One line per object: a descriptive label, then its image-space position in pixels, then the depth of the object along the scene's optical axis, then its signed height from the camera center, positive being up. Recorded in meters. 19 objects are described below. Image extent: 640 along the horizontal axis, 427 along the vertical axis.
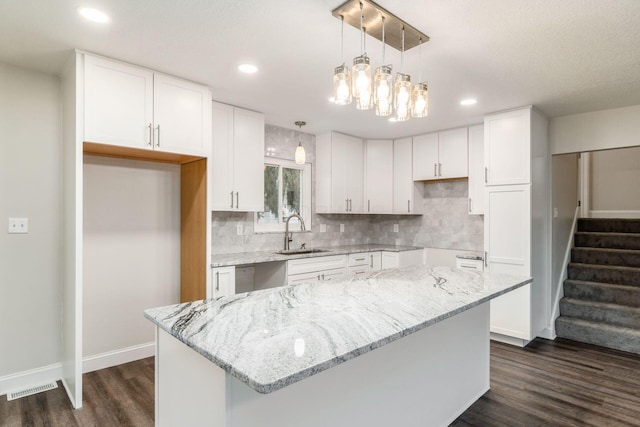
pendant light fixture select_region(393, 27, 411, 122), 1.80 +0.60
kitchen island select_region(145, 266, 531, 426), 1.14 -0.44
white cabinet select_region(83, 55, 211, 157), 2.44 +0.78
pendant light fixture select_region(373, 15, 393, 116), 1.73 +0.62
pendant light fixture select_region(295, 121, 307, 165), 3.48 +0.57
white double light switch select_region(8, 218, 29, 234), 2.65 -0.08
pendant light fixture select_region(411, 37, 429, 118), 1.94 +0.62
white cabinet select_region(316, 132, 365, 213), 4.59 +0.53
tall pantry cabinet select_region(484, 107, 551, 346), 3.56 -0.03
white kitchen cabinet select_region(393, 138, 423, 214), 4.85 +0.45
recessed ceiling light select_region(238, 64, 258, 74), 2.61 +1.08
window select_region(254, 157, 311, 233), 4.29 +0.25
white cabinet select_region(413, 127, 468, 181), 4.36 +0.75
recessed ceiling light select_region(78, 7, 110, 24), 1.91 +1.09
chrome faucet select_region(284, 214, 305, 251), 4.22 -0.23
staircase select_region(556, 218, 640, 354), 3.64 -0.86
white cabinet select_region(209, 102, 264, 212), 3.44 +0.55
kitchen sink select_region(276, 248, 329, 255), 4.04 -0.43
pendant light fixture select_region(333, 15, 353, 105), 1.72 +0.62
